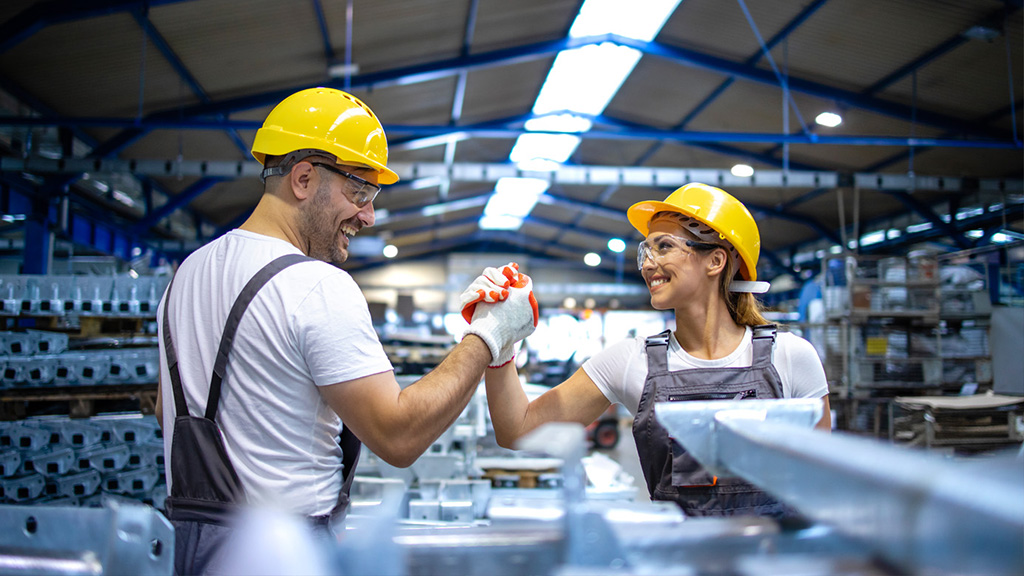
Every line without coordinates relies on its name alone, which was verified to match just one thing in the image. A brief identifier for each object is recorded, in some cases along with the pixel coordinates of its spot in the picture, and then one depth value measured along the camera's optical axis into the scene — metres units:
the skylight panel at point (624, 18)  9.42
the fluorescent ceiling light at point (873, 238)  16.86
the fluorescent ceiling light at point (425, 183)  17.12
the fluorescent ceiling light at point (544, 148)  14.98
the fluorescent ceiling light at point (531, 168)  10.98
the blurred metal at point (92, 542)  0.78
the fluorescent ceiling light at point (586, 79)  11.13
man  1.63
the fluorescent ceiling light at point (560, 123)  13.95
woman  2.18
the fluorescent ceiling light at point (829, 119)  11.02
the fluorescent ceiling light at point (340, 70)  9.23
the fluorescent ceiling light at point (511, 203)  19.00
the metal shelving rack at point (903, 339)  8.97
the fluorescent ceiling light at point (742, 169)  13.43
